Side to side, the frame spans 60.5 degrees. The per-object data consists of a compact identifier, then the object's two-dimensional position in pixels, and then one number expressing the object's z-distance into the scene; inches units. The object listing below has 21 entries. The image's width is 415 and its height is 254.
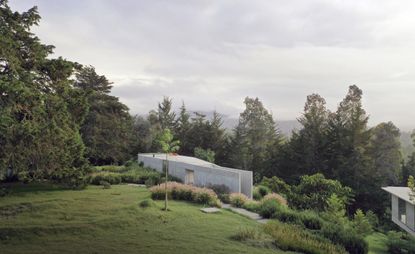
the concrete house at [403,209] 762.7
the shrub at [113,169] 993.5
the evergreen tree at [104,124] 1227.2
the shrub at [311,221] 489.6
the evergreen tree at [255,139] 1453.0
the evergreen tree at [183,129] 1563.7
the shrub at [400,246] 600.4
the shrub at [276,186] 921.1
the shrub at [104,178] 776.9
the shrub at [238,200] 608.7
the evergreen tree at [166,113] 1817.3
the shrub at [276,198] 625.4
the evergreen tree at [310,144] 1267.2
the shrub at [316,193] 717.9
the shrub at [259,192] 756.0
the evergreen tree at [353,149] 1182.8
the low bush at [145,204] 508.7
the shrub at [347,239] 425.3
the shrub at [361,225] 682.5
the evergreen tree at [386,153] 1216.2
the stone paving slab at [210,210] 525.7
